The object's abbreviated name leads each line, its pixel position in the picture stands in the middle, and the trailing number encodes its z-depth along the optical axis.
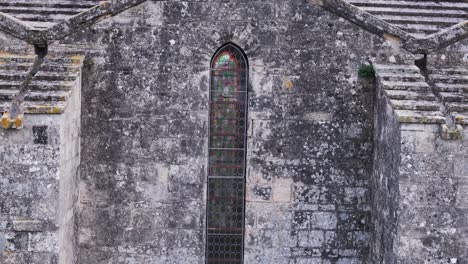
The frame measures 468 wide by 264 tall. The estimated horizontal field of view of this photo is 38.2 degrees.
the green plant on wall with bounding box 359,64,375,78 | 9.61
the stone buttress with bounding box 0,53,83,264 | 8.43
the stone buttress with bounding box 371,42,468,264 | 8.29
